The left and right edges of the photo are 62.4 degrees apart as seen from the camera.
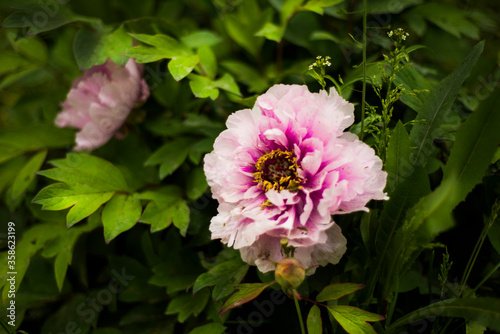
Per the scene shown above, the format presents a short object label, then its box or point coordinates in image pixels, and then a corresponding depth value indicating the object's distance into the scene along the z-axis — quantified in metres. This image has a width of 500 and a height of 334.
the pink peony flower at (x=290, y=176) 0.47
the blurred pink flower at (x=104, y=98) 0.78
